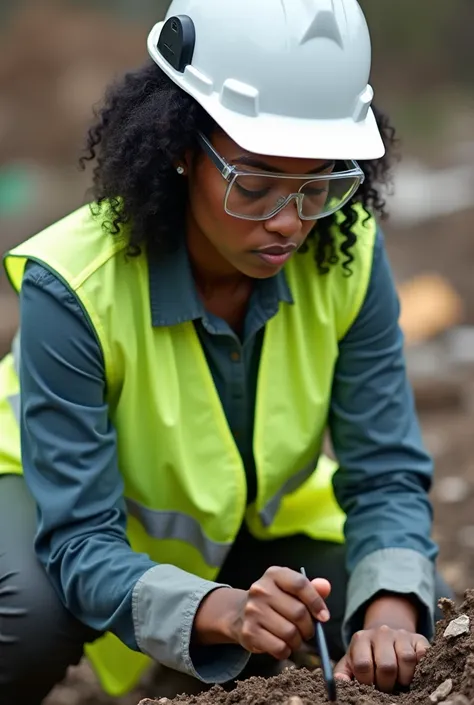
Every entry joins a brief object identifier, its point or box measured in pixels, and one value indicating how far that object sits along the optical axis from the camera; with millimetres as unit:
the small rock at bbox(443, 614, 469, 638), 2162
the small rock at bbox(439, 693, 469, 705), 1927
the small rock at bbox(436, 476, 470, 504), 4422
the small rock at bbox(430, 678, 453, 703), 2051
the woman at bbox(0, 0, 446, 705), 2383
